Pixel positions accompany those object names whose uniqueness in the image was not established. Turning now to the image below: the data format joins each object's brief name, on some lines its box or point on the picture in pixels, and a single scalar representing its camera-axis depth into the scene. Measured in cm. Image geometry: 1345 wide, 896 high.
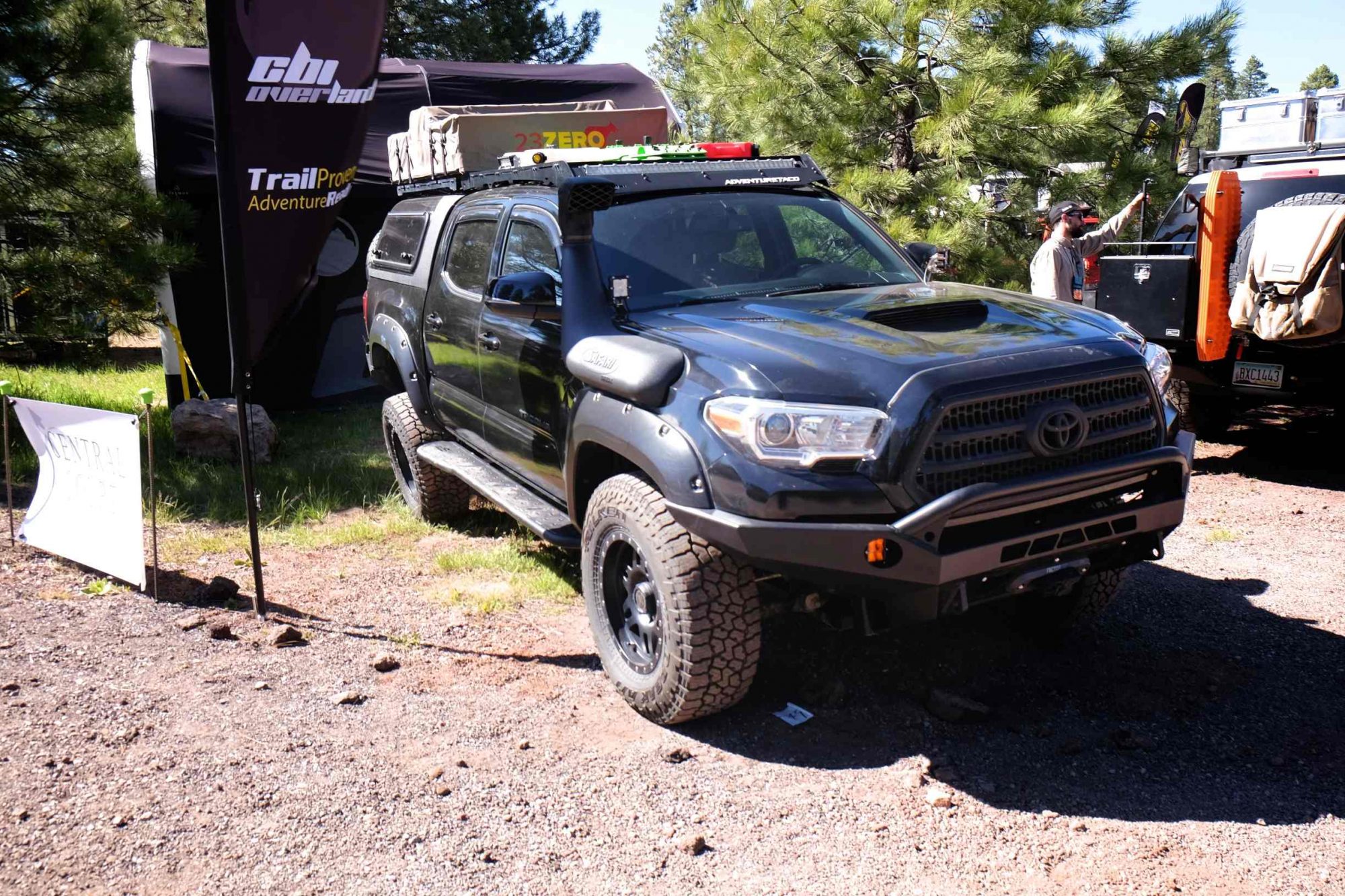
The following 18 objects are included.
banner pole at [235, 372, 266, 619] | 505
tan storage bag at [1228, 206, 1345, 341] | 667
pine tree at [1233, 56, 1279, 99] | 7625
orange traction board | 724
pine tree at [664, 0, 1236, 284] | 946
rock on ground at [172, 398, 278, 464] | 835
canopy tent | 941
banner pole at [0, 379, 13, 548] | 577
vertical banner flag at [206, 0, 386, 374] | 479
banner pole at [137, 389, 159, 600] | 510
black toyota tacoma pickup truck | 343
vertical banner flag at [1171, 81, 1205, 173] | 822
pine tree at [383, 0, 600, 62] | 1883
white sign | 529
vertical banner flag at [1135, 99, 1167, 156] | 800
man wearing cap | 816
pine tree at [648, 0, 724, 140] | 1174
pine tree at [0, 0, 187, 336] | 778
